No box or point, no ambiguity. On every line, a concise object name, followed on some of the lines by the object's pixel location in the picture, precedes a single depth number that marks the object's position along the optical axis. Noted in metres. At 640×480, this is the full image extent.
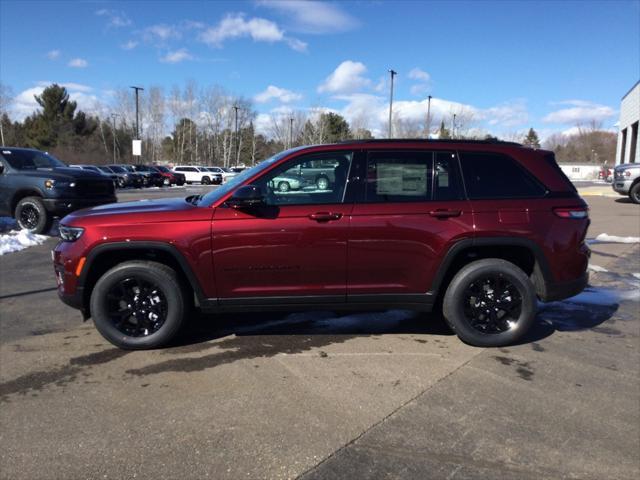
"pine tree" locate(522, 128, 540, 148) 114.69
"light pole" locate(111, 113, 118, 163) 69.01
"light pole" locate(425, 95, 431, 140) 54.42
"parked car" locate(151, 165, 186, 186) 41.65
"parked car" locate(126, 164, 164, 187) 38.62
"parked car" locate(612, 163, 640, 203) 18.67
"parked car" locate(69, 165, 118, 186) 35.42
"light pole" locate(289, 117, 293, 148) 72.18
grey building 34.94
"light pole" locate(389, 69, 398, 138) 43.78
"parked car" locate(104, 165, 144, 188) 36.09
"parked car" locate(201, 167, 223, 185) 46.62
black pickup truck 10.92
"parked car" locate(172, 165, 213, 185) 46.78
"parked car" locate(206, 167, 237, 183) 47.34
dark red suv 4.34
